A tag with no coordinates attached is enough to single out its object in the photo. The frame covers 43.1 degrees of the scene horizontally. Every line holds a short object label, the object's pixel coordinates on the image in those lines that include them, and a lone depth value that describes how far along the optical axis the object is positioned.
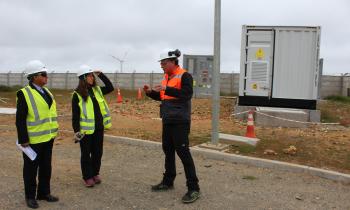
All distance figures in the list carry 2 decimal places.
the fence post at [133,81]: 38.91
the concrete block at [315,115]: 13.70
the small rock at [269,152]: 8.43
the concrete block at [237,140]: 9.45
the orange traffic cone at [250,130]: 10.21
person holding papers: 5.36
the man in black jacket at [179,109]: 5.61
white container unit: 13.91
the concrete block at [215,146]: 8.84
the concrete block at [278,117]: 13.16
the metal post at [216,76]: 8.91
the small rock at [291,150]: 8.41
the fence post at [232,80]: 32.31
